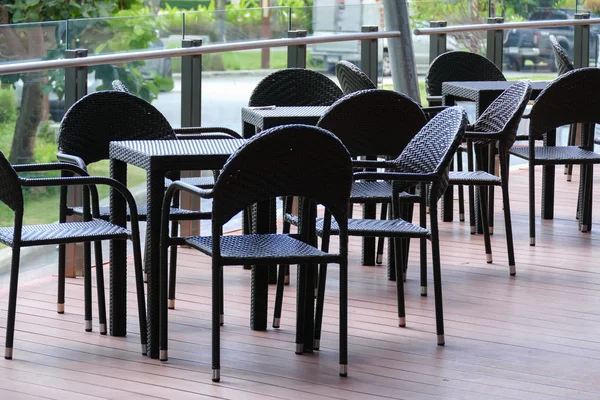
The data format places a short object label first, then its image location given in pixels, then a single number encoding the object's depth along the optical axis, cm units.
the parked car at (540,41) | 1278
